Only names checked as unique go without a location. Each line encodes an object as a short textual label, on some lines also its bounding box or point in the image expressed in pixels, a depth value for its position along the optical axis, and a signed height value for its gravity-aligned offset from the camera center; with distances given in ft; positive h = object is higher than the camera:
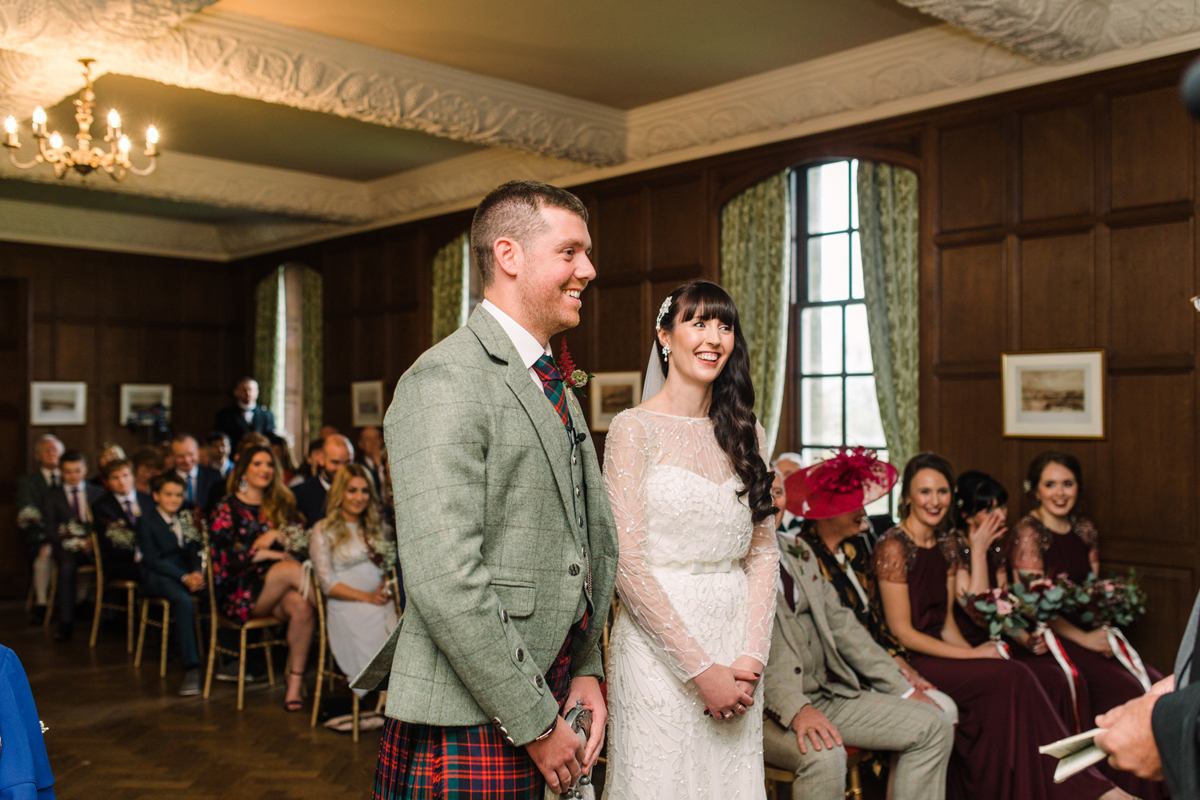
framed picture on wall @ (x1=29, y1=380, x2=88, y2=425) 36.19 +0.73
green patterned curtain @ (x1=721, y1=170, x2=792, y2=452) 23.29 +3.53
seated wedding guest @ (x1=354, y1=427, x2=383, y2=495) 29.63 -0.74
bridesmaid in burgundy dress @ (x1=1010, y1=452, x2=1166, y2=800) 14.34 -2.24
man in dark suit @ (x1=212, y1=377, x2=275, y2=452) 34.76 +0.19
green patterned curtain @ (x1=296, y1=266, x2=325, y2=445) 36.47 +2.90
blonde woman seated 17.80 -2.74
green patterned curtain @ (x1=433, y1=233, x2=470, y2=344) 31.12 +4.52
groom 5.34 -0.66
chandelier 18.95 +5.66
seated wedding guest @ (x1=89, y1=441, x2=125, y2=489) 26.48 -1.00
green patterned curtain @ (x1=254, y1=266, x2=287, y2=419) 38.81 +3.30
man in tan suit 10.58 -3.33
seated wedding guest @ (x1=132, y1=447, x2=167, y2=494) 26.13 -1.26
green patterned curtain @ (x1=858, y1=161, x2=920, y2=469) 20.74 +2.92
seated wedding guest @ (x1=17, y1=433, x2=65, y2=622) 28.14 -2.61
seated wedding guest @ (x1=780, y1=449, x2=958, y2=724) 12.48 -1.40
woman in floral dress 19.11 -2.88
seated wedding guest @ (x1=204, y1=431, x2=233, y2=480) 31.12 -0.94
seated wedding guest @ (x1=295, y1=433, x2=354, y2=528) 23.39 -1.50
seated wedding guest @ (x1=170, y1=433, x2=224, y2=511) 28.27 -1.41
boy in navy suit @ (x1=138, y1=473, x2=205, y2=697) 20.98 -3.15
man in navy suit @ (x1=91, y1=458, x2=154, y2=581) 23.97 -2.72
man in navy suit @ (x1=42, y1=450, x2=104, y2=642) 25.53 -2.81
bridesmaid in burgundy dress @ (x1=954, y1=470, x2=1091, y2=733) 13.67 -2.31
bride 8.69 -1.43
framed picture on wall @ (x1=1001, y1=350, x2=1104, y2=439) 17.90 +0.58
